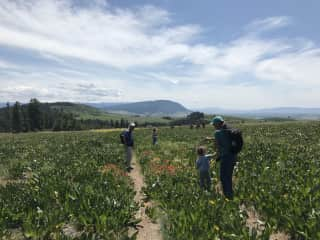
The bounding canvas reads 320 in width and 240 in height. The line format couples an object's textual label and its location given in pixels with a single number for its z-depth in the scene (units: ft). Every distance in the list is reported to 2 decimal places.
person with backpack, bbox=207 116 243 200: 21.98
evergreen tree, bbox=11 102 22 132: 233.48
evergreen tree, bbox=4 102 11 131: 285.84
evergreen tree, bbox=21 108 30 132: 239.81
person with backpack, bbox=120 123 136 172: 39.58
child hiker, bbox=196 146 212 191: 25.38
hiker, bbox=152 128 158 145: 66.41
